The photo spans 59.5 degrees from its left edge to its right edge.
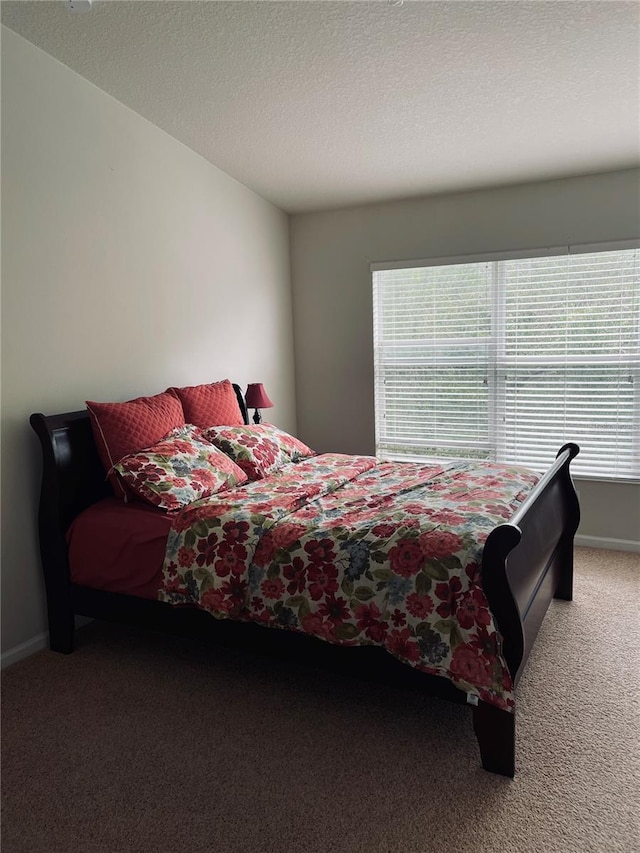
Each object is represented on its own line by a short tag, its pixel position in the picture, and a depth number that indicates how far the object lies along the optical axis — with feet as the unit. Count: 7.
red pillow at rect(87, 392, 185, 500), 8.61
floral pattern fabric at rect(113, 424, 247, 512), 8.06
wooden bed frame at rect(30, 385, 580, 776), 5.68
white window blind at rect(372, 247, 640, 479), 12.68
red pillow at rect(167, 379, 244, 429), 10.61
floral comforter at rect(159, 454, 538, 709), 5.80
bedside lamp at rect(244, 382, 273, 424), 12.73
